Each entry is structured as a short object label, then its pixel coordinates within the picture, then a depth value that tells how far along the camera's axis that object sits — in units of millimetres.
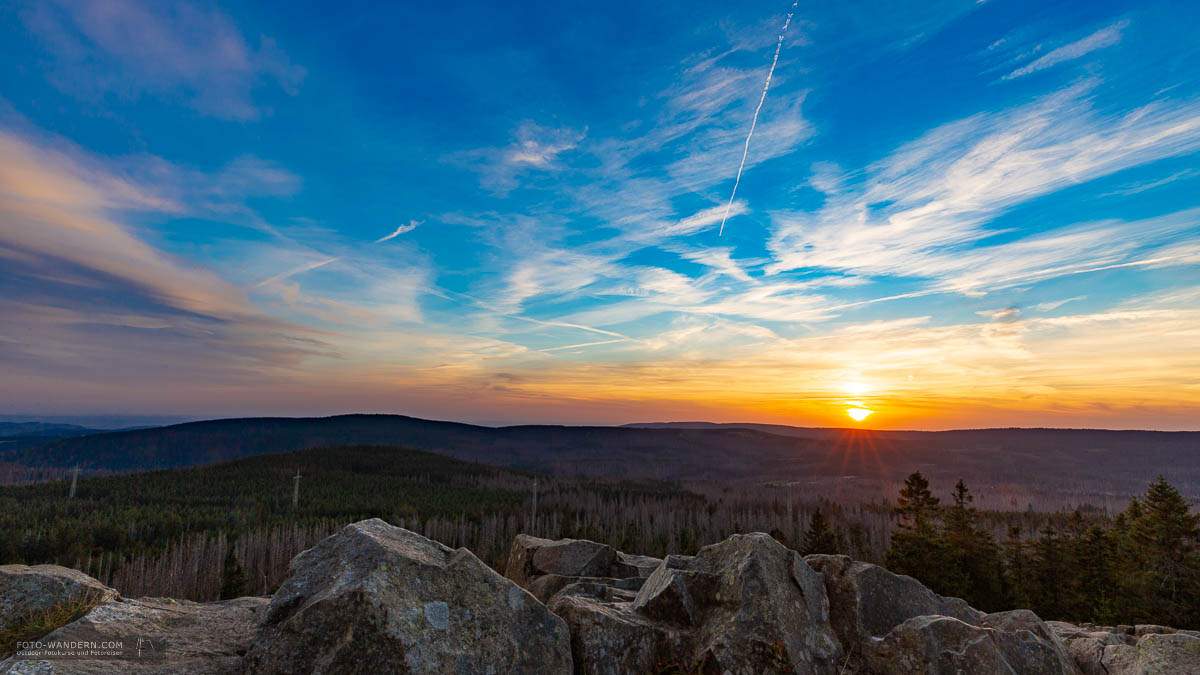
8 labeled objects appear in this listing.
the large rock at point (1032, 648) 13070
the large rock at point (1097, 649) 14016
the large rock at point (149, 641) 8953
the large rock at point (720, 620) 11477
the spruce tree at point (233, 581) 62562
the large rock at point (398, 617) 9234
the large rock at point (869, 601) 13922
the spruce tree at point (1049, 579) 54406
